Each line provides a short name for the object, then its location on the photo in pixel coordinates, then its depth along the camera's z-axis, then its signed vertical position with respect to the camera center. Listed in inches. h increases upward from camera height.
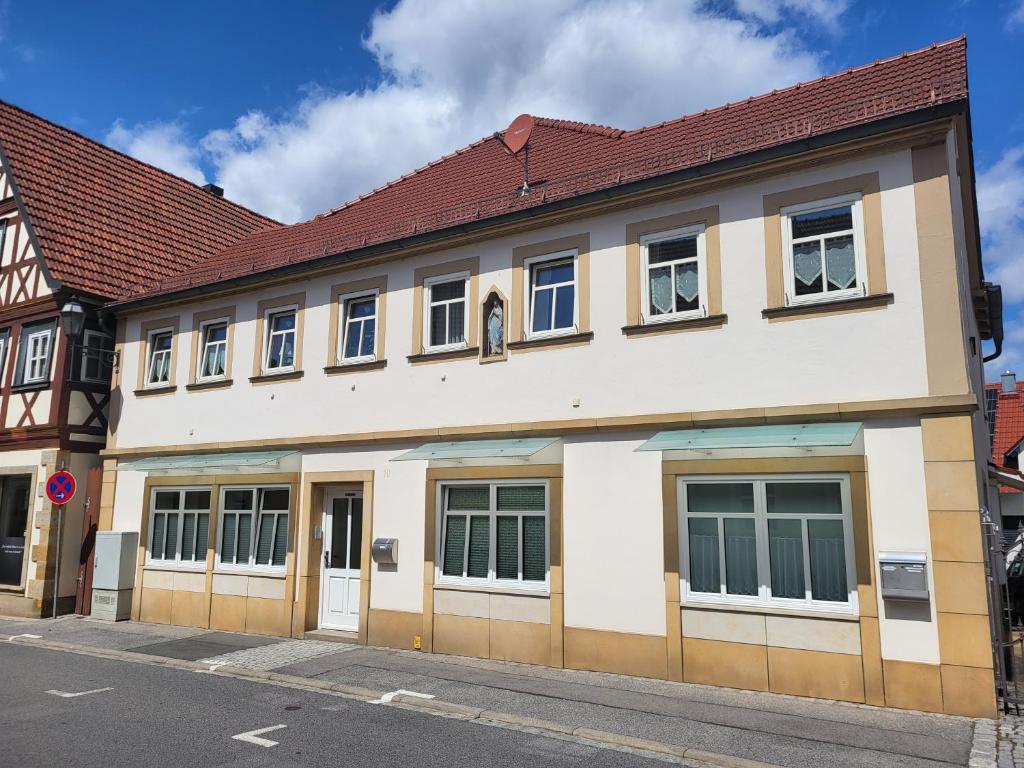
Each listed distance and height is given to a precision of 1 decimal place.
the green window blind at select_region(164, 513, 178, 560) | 600.7 -8.2
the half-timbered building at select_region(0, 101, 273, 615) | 646.5 +165.5
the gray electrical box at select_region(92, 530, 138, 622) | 599.2 -34.6
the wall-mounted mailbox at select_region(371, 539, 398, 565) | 478.6 -13.0
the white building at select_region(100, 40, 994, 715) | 345.4 +59.0
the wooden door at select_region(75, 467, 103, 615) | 633.0 -10.8
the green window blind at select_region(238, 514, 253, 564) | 557.6 -5.9
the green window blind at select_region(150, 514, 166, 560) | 607.5 -8.4
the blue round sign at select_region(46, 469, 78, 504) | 592.1 +28.5
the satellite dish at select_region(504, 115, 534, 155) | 562.9 +272.2
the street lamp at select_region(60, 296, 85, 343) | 620.1 +156.4
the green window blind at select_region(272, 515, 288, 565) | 540.7 -8.8
